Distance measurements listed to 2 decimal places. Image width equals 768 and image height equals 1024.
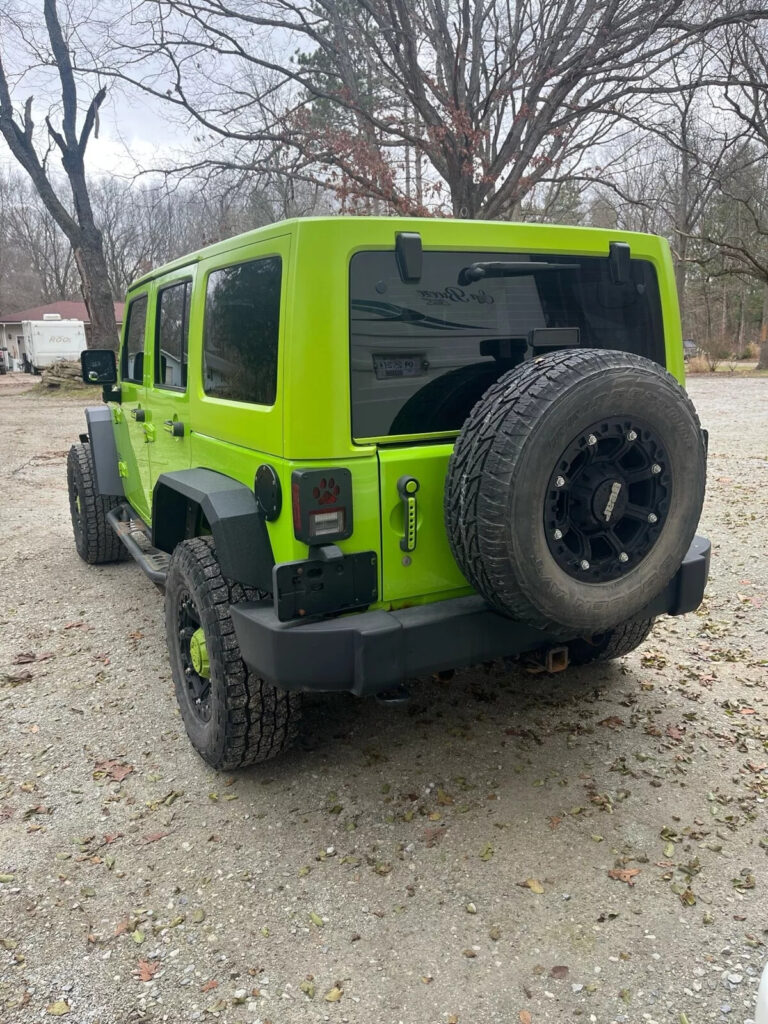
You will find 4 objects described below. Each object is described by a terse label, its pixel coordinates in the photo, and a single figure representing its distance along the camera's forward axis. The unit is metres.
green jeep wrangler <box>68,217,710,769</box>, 2.48
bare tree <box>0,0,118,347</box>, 21.20
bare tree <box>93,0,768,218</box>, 12.77
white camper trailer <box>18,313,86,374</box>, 36.12
